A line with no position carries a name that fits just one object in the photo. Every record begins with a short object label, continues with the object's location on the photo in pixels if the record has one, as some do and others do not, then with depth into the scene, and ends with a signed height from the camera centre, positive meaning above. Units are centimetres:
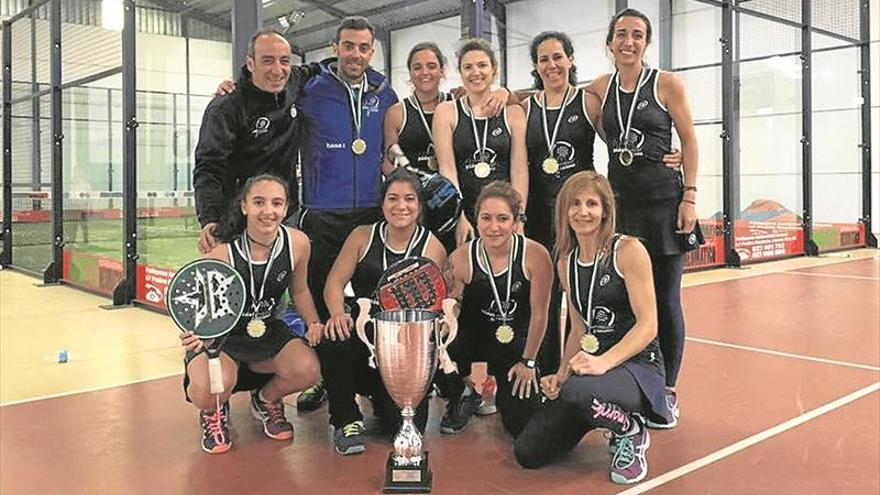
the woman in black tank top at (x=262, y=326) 276 -31
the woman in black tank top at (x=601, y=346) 242 -35
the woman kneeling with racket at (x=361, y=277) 279 -14
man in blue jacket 309 +35
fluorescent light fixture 627 +176
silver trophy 237 -41
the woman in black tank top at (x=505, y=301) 279 -23
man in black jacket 300 +41
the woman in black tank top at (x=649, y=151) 293 +31
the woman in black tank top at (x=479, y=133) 299 +38
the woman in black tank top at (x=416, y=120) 312 +45
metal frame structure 572 +139
